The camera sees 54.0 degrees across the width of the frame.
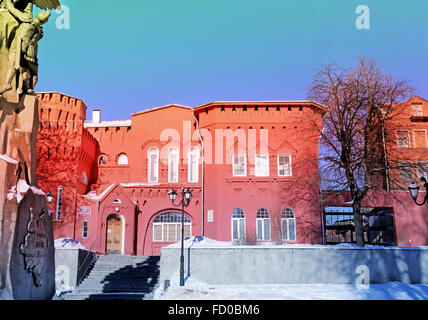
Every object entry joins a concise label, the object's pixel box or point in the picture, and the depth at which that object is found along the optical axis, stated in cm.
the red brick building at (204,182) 2567
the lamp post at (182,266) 1803
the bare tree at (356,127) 2081
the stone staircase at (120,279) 1770
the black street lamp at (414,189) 1286
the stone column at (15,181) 774
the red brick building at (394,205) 2153
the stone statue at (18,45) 854
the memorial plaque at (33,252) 797
